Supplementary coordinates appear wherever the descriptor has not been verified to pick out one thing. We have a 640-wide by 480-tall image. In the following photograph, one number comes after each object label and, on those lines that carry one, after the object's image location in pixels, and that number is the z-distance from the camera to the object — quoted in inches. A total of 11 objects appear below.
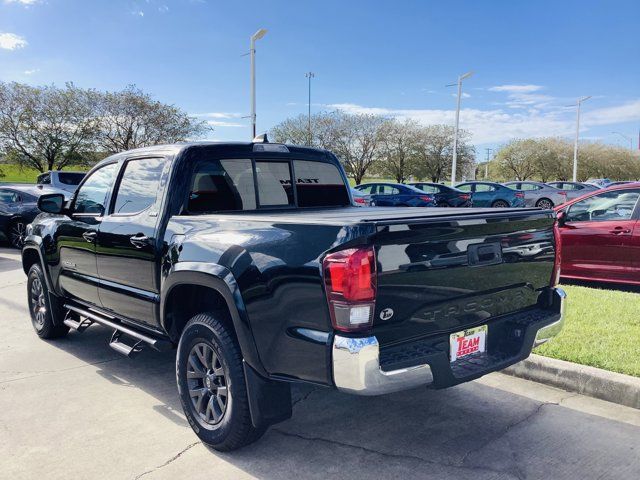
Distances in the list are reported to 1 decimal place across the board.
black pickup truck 107.2
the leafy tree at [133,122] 1610.5
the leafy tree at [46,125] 1521.9
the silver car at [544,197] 991.0
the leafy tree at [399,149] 2158.0
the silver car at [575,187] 1046.1
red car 295.4
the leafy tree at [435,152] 2214.6
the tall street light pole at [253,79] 948.2
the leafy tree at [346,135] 2089.1
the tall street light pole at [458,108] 1399.2
